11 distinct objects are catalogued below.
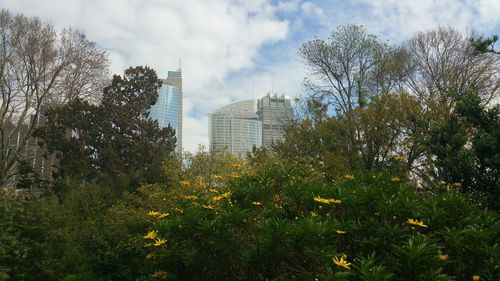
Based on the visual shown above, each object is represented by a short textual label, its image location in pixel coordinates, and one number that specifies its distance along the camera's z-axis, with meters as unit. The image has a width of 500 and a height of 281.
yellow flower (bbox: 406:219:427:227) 3.15
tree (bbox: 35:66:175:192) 25.42
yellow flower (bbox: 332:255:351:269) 2.83
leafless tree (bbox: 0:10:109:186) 22.75
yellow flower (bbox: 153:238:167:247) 3.77
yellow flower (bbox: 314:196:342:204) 3.53
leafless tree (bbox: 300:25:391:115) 24.58
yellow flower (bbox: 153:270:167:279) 4.15
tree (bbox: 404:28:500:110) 22.12
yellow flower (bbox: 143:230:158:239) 3.92
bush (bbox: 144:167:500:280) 2.91
